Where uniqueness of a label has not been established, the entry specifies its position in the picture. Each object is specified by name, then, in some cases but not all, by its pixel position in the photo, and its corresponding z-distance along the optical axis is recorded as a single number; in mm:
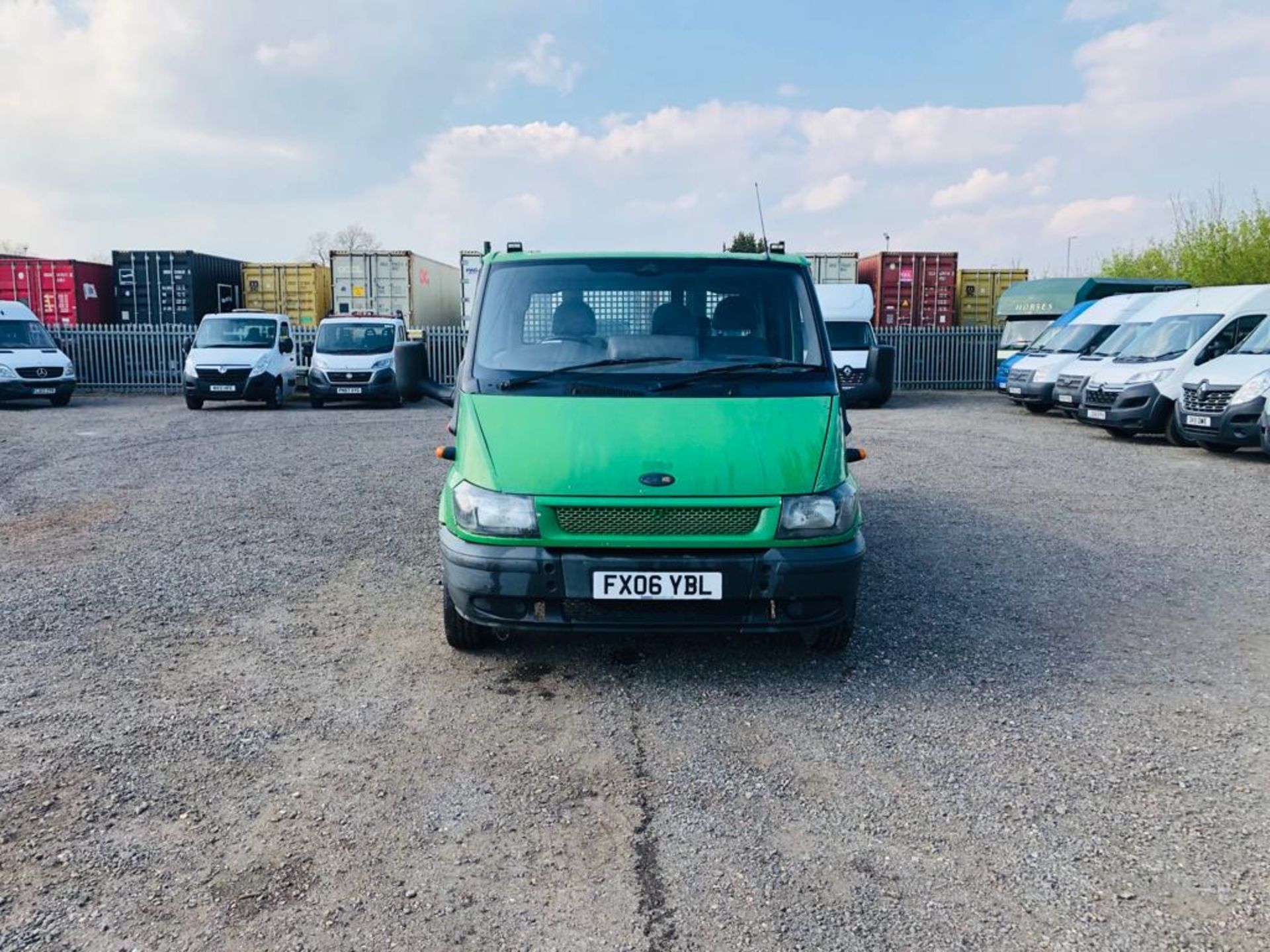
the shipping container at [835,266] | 28797
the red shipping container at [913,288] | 28750
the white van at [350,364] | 20469
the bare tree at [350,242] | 69875
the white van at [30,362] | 19234
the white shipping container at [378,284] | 26438
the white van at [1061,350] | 18438
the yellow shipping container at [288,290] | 27781
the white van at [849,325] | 20078
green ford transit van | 4418
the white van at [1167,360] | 14711
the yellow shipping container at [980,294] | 30531
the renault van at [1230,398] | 12492
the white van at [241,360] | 19734
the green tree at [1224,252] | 29922
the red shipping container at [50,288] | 25734
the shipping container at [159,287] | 26172
